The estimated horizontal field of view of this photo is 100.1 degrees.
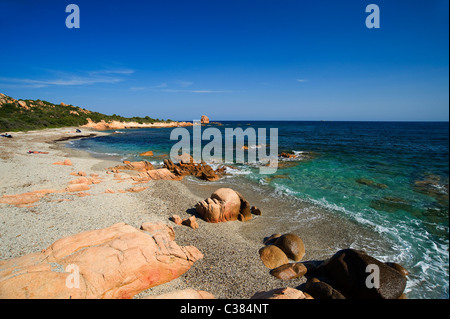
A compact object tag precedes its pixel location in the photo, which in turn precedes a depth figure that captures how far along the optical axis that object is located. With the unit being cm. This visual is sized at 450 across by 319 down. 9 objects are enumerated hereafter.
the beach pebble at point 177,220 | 893
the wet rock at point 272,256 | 681
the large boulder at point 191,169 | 1786
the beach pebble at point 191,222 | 871
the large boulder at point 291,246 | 739
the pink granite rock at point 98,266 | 406
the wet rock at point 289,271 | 616
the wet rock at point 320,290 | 495
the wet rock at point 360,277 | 508
